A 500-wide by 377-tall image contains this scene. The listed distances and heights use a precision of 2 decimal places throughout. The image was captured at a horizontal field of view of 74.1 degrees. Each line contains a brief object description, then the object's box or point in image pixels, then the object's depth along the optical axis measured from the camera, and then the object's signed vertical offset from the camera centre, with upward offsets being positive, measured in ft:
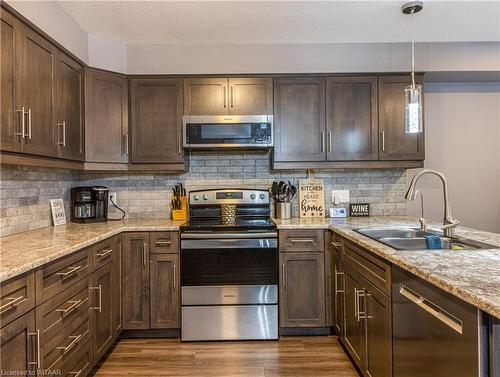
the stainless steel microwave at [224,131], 9.38 +1.67
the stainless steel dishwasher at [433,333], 3.30 -1.71
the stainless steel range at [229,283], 8.55 -2.41
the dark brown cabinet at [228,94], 9.53 +2.76
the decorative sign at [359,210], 10.50 -0.67
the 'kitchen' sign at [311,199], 10.53 -0.31
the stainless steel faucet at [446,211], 6.37 -0.45
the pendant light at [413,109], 6.13 +1.49
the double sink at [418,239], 5.88 -1.03
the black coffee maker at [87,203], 9.49 -0.33
